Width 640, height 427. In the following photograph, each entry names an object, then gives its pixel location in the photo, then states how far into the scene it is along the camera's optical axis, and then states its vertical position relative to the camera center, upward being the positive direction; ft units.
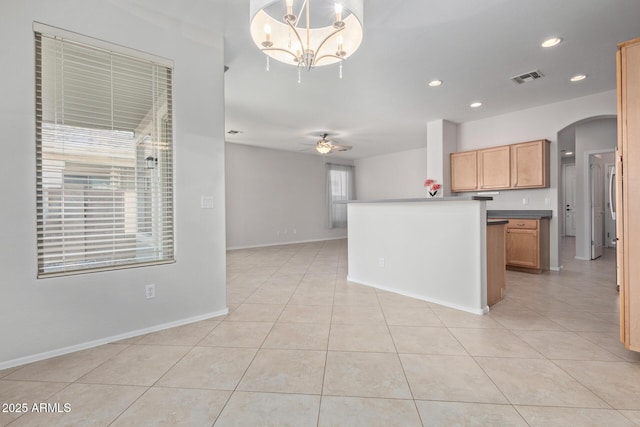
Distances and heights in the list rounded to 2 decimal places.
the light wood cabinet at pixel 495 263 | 9.93 -1.85
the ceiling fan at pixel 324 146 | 19.35 +4.51
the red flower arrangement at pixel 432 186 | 17.22 +1.59
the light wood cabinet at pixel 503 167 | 14.98 +2.47
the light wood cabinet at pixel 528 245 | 14.55 -1.77
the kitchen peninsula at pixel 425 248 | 9.28 -1.38
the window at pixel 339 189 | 30.30 +2.49
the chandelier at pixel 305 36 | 6.98 +4.55
